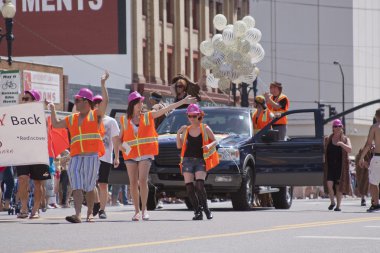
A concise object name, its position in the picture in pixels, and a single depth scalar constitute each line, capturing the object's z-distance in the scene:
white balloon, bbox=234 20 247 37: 42.66
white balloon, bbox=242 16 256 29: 43.81
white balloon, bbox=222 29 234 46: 42.72
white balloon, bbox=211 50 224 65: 42.88
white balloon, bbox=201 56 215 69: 43.06
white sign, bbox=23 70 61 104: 48.24
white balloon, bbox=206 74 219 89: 43.69
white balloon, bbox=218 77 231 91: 43.00
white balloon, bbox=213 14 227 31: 45.75
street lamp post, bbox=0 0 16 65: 38.12
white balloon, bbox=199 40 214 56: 43.53
